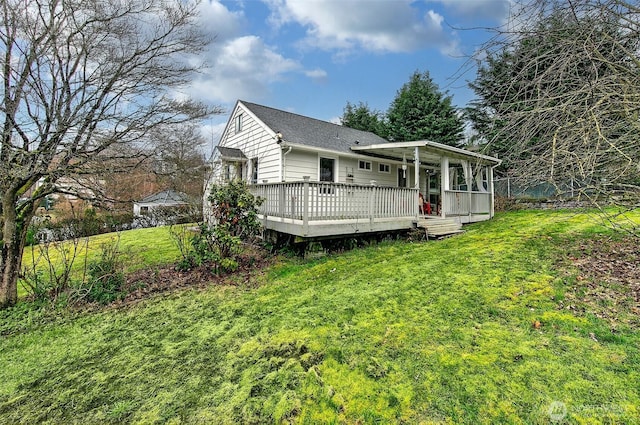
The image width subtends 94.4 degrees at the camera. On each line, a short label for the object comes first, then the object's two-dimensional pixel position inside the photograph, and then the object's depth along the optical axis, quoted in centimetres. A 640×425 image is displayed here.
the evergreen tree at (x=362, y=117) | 2578
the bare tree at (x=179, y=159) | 605
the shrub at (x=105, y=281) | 546
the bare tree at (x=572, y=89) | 283
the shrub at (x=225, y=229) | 676
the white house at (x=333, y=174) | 745
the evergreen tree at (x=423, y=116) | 2031
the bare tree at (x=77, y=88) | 476
